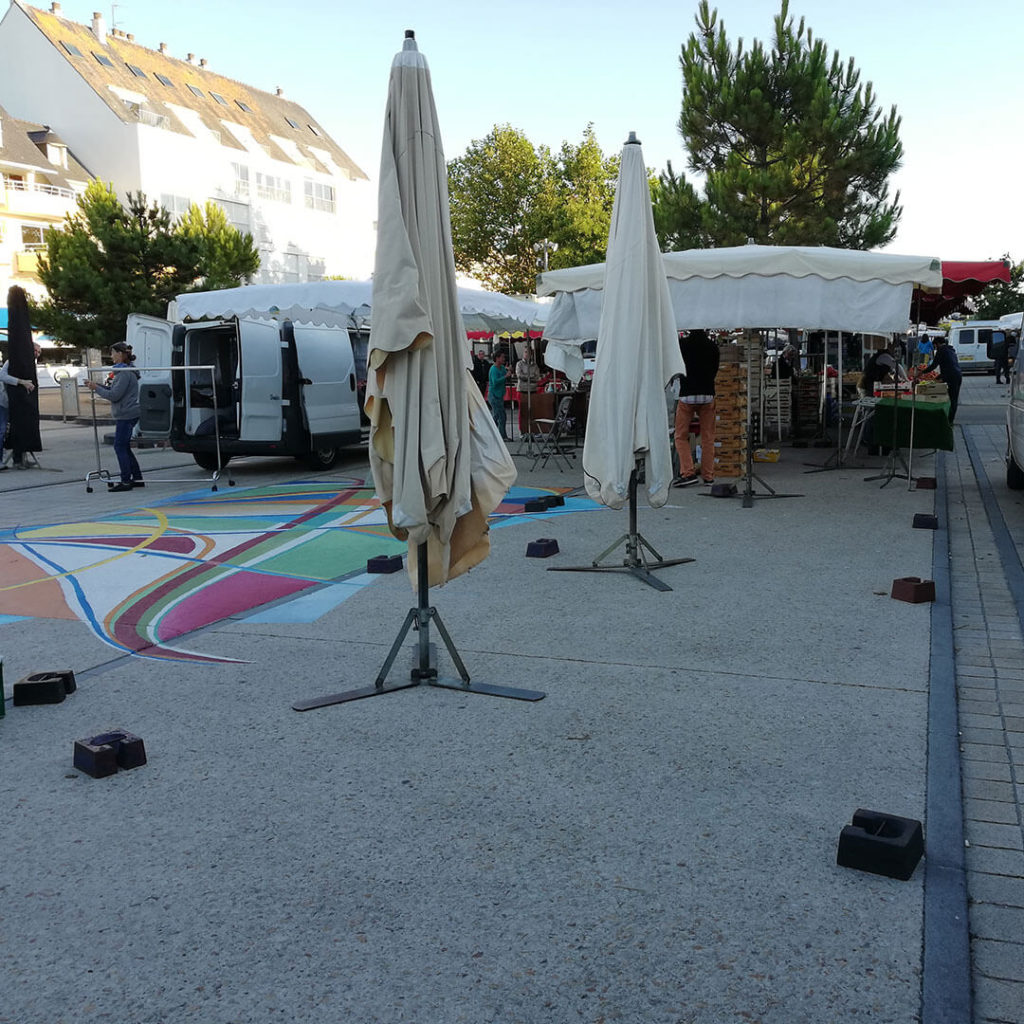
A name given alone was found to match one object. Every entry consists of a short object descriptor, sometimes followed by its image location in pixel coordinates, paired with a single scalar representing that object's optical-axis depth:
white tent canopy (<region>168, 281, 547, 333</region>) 14.05
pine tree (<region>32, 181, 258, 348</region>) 30.08
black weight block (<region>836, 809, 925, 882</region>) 3.06
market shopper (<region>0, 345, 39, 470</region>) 15.23
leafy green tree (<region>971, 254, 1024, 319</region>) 67.19
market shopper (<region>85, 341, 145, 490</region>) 13.15
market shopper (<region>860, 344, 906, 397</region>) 14.92
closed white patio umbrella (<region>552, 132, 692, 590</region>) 7.21
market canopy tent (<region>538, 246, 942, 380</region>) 10.25
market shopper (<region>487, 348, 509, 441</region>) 20.02
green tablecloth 12.26
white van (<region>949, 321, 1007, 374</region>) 49.88
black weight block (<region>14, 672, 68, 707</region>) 4.78
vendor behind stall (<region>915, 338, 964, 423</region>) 17.62
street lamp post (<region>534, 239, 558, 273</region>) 50.88
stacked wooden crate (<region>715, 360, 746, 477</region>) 13.10
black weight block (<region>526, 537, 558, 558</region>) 8.14
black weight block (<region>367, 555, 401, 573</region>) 7.70
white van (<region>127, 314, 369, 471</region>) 14.10
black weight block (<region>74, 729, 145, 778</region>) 3.91
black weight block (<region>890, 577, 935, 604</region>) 6.41
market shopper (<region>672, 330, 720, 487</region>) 11.67
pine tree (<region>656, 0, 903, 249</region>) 25.28
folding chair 14.95
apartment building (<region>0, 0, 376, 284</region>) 48.88
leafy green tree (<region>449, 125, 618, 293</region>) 50.53
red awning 12.12
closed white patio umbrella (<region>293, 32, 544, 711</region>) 4.59
